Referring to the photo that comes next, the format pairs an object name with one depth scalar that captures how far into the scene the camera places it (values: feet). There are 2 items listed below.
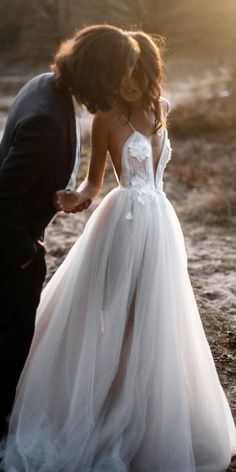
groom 15.89
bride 18.78
